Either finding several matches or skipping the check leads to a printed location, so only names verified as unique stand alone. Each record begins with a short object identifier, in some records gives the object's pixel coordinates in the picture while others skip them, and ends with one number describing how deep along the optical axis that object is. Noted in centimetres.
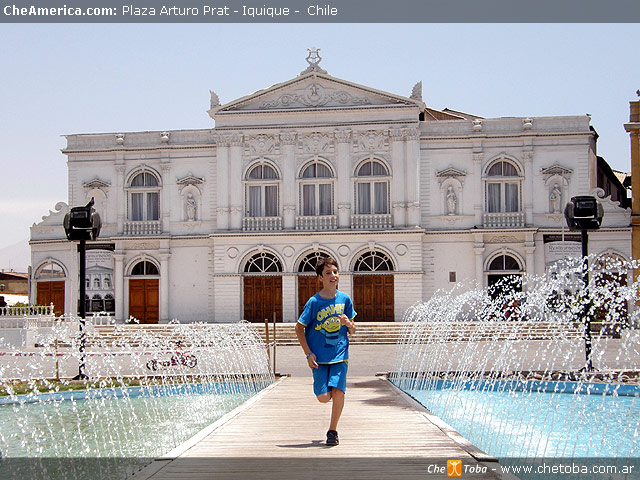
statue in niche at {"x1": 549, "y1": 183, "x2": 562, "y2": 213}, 3947
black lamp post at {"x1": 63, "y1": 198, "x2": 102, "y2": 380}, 1978
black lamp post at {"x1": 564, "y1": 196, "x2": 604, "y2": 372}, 2050
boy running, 911
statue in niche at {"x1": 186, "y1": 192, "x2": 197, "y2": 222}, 4156
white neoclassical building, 3959
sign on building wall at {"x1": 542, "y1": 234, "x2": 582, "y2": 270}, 3916
